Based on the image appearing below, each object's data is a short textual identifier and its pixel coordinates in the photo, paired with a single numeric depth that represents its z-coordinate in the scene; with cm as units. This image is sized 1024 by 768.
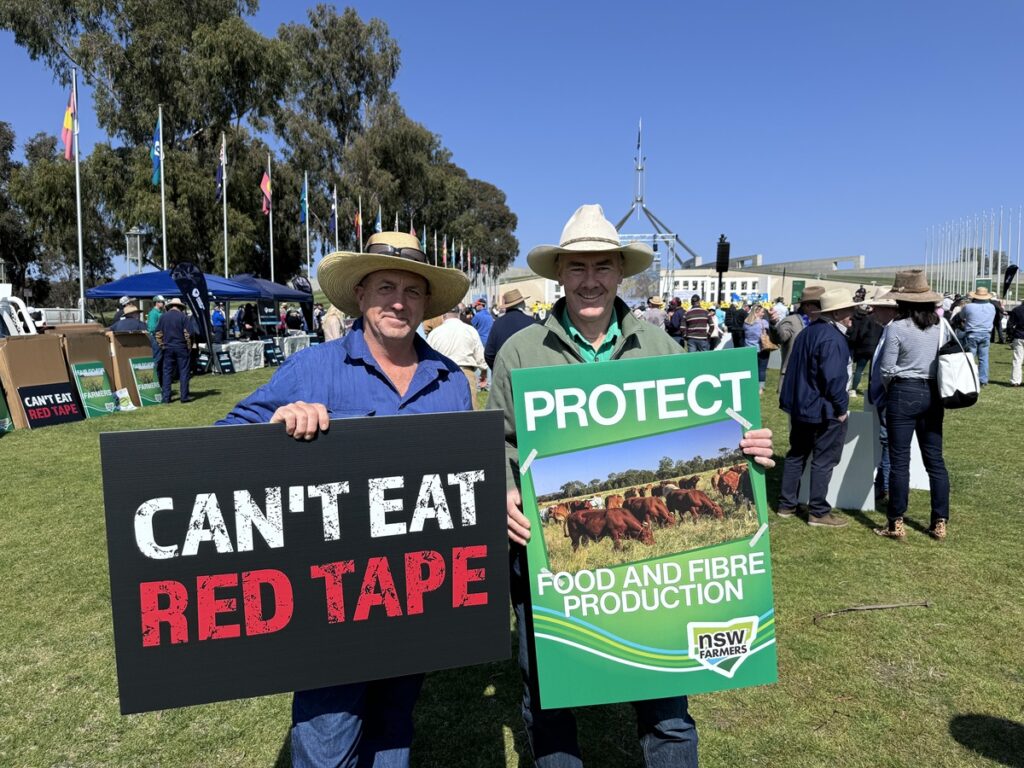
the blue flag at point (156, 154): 1886
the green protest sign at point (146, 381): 1192
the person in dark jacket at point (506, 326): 735
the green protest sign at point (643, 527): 183
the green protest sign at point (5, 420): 938
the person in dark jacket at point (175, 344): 1173
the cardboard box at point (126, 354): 1156
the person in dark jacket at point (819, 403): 514
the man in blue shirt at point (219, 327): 2053
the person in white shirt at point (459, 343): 774
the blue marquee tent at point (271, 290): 2120
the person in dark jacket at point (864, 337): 1080
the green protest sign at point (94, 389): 1064
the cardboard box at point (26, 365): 959
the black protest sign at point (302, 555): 158
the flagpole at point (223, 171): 2270
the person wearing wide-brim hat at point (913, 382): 465
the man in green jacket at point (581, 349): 203
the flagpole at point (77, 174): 1700
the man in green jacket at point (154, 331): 1248
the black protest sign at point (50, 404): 976
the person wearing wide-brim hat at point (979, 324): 1209
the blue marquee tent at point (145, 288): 1728
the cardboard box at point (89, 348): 1053
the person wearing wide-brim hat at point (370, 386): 180
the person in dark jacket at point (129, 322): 1296
